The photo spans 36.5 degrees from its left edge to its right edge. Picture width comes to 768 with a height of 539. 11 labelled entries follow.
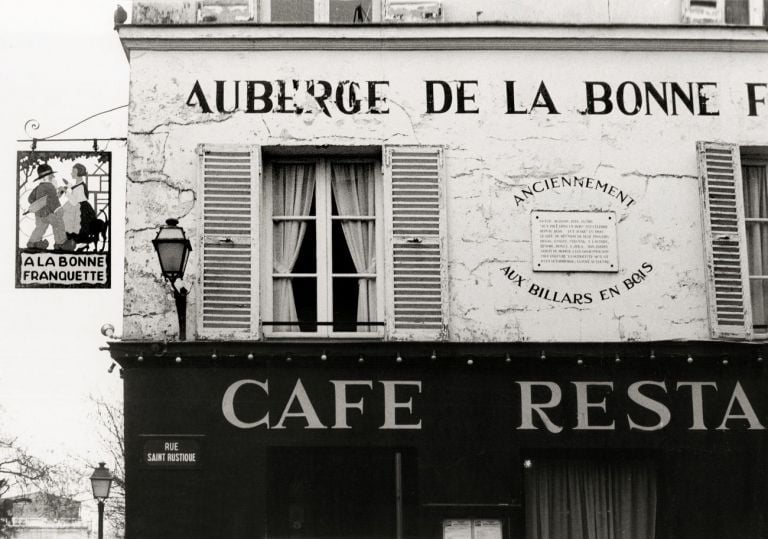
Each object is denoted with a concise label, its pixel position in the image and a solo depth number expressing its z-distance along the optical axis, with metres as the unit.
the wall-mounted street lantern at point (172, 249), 9.34
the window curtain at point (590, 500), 10.03
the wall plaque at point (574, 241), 10.19
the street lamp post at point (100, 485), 20.31
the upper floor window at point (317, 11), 10.64
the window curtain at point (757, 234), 10.48
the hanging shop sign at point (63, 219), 10.30
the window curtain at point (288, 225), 10.22
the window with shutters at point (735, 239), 10.16
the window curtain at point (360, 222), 10.24
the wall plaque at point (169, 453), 9.64
